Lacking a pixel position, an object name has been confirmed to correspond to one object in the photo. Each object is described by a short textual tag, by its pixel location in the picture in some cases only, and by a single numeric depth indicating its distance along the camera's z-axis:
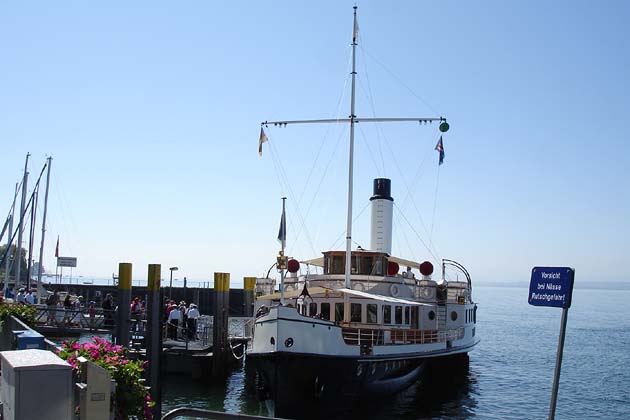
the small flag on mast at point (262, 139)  26.36
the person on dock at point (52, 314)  32.56
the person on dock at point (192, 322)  29.37
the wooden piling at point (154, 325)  22.39
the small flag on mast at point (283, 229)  21.14
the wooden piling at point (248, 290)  38.91
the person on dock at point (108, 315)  32.44
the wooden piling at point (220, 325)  26.48
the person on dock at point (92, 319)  32.27
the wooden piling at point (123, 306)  23.92
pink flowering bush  8.35
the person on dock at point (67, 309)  32.41
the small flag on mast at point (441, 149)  28.39
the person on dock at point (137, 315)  29.80
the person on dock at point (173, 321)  29.80
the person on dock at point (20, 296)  36.25
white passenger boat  19.64
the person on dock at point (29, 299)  33.96
